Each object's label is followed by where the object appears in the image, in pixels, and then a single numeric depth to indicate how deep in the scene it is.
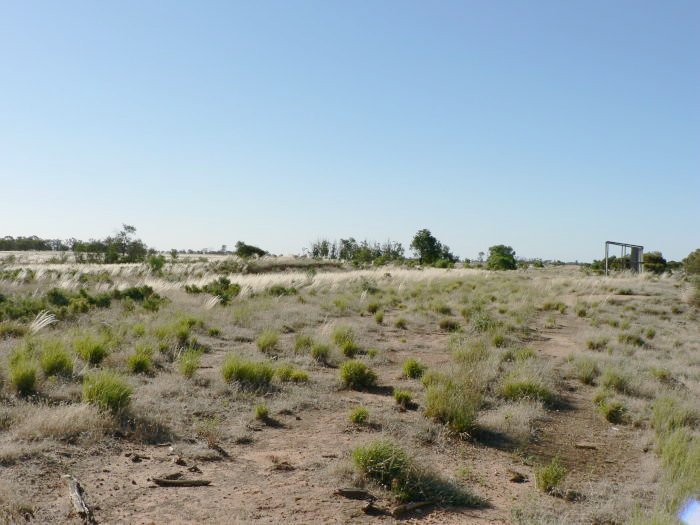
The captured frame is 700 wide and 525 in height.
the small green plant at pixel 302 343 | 11.24
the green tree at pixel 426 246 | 62.25
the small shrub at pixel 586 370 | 9.83
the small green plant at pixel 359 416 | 6.82
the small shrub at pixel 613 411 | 7.62
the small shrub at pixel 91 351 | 8.76
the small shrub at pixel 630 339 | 13.49
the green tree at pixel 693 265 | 32.12
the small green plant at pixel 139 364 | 8.58
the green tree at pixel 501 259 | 54.59
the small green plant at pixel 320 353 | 10.62
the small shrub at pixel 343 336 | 11.68
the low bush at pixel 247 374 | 8.25
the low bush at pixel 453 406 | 6.60
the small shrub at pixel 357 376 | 8.75
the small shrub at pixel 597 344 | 13.03
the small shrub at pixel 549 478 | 5.04
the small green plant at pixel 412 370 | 9.57
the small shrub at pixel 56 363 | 7.72
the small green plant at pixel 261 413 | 6.91
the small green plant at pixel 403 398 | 7.63
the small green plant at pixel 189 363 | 8.39
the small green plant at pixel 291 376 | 8.80
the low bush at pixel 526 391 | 8.25
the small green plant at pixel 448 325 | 15.56
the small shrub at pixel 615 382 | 9.13
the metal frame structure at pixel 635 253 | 37.53
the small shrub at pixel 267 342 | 11.15
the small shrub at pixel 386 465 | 4.84
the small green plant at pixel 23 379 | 6.87
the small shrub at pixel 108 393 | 6.27
